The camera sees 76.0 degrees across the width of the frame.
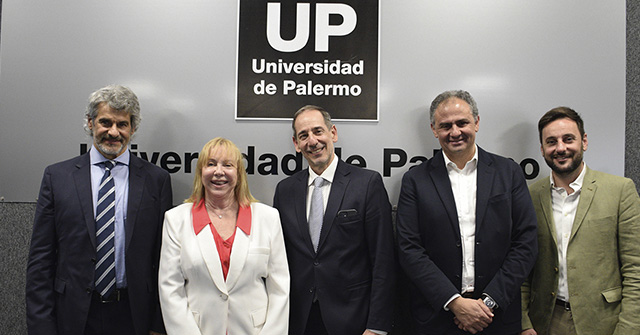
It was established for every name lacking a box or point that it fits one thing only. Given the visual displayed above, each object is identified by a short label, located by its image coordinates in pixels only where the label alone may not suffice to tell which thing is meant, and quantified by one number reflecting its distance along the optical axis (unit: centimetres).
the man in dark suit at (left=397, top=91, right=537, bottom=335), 172
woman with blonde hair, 164
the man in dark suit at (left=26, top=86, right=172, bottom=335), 173
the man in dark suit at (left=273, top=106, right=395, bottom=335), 178
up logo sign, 231
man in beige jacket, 180
